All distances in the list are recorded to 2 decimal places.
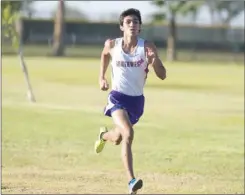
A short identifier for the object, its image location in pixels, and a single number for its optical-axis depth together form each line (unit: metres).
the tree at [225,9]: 92.16
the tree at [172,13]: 72.50
